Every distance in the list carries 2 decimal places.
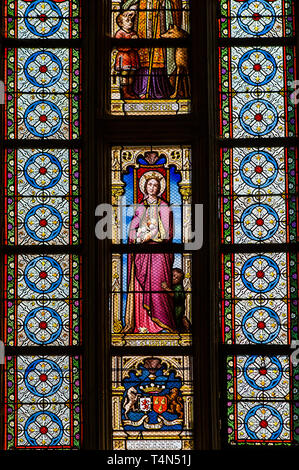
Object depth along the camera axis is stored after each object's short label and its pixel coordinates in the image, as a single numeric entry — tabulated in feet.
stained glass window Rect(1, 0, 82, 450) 24.95
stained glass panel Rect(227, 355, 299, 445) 24.82
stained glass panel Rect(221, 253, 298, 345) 25.23
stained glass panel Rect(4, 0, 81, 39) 26.84
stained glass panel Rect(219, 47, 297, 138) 26.23
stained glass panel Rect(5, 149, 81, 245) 25.71
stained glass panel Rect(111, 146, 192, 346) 25.34
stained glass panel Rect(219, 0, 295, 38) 26.86
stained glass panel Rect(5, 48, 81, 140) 26.23
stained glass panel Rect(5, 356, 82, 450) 24.79
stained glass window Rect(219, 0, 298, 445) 24.99
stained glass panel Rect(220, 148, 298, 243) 25.73
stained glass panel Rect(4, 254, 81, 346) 25.22
